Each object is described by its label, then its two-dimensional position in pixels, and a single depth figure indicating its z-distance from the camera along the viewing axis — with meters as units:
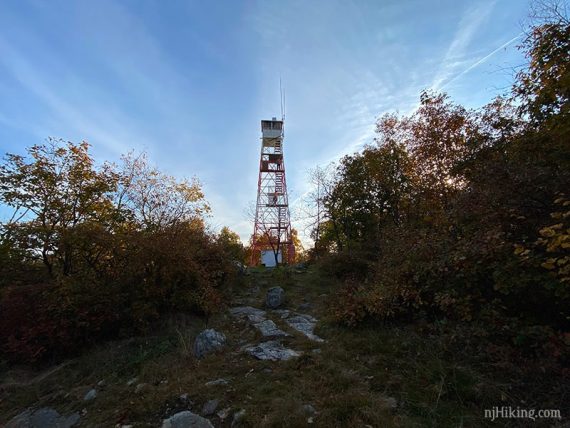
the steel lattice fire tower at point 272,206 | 17.41
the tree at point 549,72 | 3.71
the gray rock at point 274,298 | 7.95
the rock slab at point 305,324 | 5.54
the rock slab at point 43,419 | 3.98
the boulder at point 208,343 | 5.04
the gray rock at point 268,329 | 5.66
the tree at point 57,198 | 6.39
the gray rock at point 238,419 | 3.16
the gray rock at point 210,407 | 3.46
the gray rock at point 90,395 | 4.36
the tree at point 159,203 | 12.95
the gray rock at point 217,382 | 3.97
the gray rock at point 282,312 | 7.08
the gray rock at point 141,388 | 4.16
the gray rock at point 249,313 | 6.85
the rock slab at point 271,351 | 4.61
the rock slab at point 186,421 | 3.26
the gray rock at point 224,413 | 3.34
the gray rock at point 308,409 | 3.12
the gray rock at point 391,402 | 3.07
